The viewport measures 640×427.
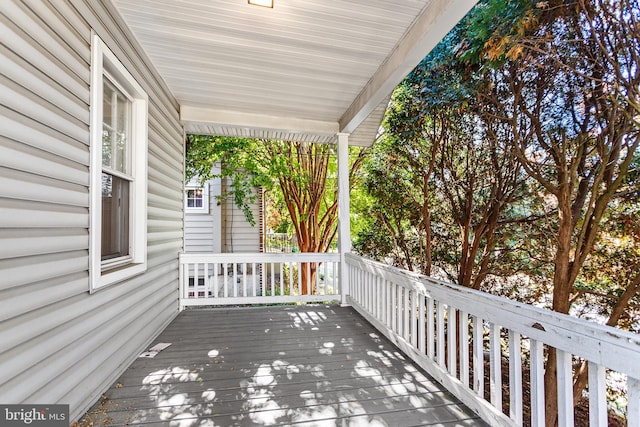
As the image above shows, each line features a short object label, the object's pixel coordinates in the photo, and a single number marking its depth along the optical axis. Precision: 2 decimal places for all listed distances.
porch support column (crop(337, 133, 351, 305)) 4.35
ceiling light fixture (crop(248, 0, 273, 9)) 2.12
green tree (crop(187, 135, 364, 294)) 5.79
